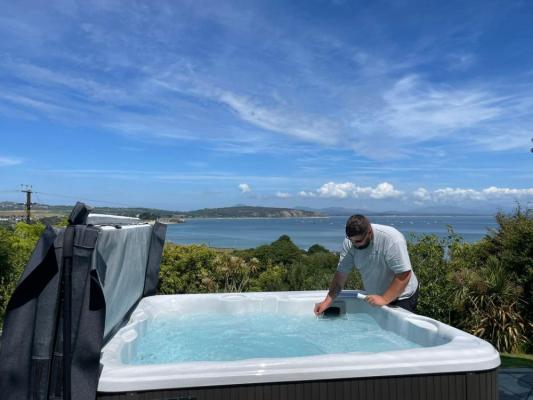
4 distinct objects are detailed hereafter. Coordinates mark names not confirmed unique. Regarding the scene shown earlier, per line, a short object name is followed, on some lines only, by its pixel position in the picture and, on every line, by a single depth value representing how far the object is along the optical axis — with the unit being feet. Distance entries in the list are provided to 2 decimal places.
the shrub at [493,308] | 15.46
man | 12.29
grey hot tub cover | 6.75
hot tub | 7.23
